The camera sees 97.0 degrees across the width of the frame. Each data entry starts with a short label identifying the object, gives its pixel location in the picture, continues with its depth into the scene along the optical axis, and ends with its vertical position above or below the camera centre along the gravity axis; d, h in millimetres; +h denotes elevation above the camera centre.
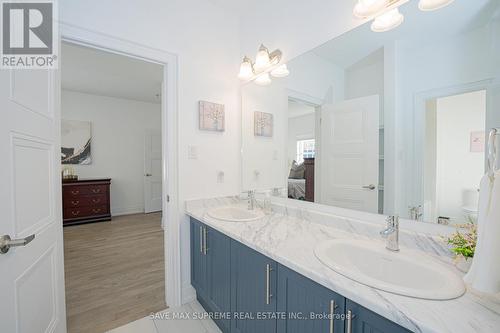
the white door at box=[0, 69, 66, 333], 839 -168
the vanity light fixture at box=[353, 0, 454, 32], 1131 +794
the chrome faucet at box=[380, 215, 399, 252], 1023 -332
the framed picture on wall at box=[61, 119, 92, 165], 4227 +443
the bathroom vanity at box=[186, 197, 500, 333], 631 -426
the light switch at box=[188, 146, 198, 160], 1876 +95
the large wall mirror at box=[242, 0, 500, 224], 938 +261
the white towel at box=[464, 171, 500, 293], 608 -235
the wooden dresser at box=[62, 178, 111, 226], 3961 -688
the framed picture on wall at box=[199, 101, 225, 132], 1925 +423
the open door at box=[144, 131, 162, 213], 5035 -194
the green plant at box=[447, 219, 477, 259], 778 -294
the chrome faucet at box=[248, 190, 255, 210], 1940 -324
